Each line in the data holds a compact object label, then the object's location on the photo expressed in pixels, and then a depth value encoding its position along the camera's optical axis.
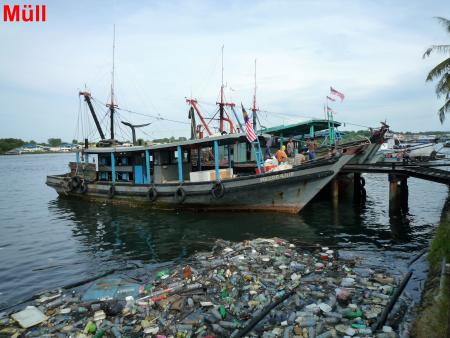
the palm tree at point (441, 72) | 18.88
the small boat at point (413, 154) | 37.66
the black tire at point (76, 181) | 23.12
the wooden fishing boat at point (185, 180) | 16.25
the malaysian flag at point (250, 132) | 15.59
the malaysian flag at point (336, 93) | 22.89
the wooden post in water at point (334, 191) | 19.55
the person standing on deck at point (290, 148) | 23.41
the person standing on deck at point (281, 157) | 18.20
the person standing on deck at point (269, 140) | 17.86
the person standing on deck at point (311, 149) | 20.80
